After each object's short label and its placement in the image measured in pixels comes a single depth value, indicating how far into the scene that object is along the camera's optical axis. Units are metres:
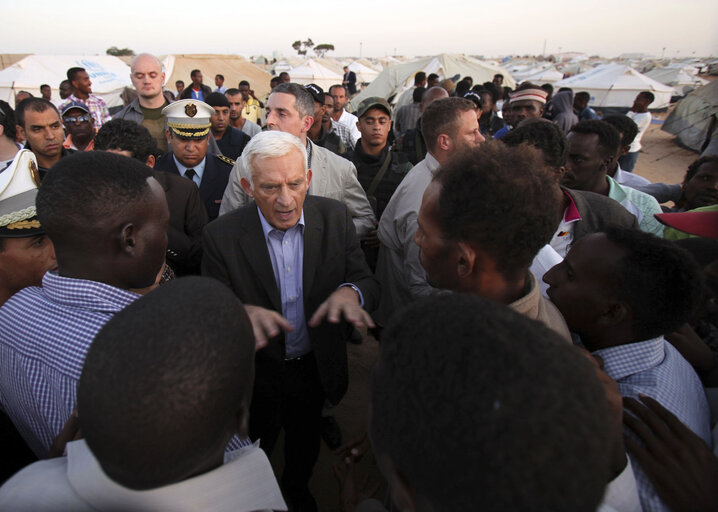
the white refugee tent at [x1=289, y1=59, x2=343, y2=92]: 20.45
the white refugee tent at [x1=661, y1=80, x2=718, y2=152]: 12.97
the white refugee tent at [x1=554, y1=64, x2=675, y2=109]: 17.66
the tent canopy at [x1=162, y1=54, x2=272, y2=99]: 18.47
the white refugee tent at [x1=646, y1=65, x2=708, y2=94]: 25.91
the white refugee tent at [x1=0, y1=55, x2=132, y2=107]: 14.00
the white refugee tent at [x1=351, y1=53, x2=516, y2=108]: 17.23
